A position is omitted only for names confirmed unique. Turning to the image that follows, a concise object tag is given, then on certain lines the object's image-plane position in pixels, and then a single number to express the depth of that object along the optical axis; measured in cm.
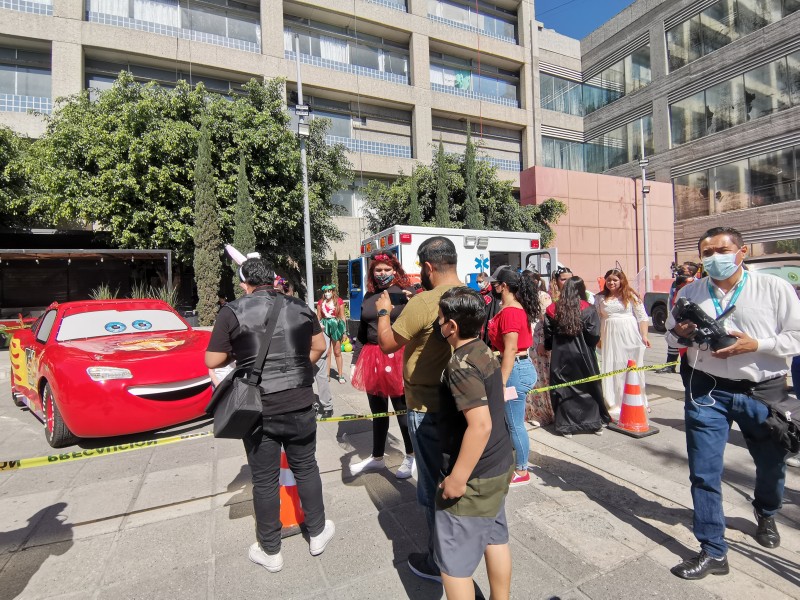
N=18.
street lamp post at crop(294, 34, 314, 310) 1345
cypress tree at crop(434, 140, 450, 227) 1972
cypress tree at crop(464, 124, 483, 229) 2027
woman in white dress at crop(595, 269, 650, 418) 521
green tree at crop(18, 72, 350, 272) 1441
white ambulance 958
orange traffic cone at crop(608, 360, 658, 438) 463
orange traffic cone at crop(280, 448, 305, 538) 297
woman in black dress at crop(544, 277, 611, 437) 463
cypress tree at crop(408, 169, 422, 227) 1944
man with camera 234
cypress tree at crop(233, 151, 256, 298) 1602
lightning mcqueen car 427
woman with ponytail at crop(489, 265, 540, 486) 323
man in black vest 253
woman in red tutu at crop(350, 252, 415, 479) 346
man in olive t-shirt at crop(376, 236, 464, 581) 224
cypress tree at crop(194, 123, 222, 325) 1523
